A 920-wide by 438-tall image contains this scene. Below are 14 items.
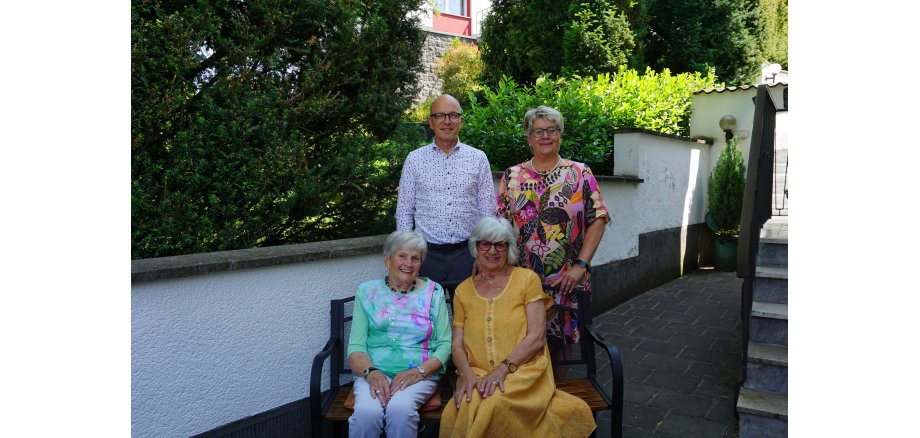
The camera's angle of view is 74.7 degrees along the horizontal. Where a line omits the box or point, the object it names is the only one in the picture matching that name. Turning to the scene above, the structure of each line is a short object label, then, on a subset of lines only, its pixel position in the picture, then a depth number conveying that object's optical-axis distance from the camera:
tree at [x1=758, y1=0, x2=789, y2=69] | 12.48
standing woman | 2.95
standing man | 2.93
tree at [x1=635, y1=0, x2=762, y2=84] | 11.86
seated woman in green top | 2.50
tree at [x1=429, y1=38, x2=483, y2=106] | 16.14
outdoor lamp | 8.03
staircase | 2.86
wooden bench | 2.37
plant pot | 7.67
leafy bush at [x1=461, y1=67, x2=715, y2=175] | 5.34
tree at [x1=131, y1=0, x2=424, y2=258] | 2.57
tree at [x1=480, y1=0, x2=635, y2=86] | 10.64
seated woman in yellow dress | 2.41
